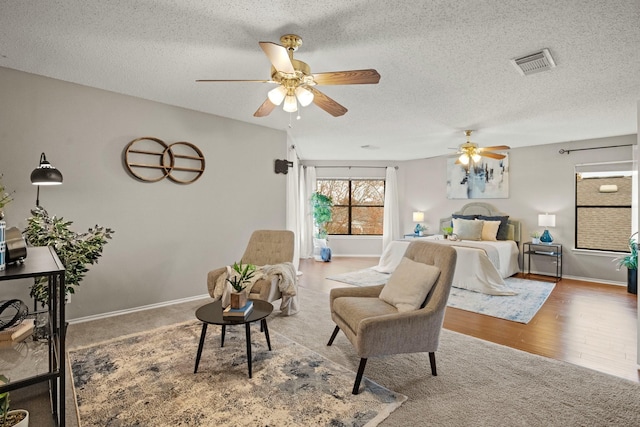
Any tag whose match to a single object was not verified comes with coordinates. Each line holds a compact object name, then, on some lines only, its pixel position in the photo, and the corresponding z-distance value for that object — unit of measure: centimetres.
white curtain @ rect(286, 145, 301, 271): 562
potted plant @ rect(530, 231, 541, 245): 593
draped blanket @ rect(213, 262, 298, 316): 321
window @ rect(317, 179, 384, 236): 839
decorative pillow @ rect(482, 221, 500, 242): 621
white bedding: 464
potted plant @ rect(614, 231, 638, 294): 464
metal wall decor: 372
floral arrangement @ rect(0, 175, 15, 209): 118
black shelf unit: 98
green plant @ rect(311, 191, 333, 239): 771
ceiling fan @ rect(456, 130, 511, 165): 498
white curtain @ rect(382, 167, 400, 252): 809
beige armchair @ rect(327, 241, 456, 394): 211
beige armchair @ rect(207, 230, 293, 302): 390
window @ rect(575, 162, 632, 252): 539
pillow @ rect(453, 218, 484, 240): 614
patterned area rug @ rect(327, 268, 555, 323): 381
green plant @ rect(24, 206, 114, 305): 254
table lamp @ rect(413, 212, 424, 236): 741
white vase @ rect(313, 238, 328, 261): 768
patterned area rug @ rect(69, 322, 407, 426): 189
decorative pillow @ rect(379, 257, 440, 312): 238
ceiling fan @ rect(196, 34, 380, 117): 210
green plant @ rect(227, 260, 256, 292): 249
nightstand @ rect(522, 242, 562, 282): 569
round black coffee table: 231
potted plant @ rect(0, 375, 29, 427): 91
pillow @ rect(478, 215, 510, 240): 634
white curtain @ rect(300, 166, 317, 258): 794
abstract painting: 654
